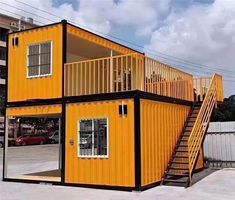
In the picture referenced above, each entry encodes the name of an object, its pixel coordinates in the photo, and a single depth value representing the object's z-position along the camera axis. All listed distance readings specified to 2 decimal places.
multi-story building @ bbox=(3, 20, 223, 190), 8.07
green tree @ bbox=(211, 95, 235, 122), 28.36
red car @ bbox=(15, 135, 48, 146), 30.59
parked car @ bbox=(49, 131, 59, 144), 32.43
